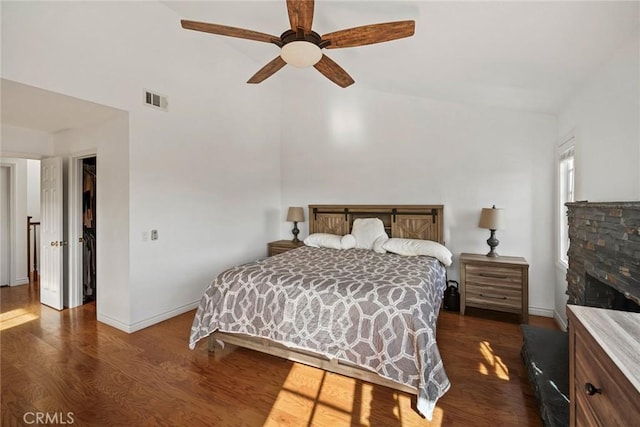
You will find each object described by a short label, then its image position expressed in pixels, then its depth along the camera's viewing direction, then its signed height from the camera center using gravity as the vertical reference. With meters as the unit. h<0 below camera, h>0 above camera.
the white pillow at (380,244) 3.79 -0.45
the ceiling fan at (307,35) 1.89 +1.32
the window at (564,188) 3.07 +0.26
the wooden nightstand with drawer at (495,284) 3.21 -0.86
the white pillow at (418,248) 3.44 -0.47
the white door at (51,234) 3.73 -0.30
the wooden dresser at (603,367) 0.75 -0.48
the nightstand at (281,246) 4.73 -0.58
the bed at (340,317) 1.92 -0.83
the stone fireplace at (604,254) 1.54 -0.28
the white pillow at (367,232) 4.06 -0.30
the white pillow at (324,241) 4.10 -0.43
